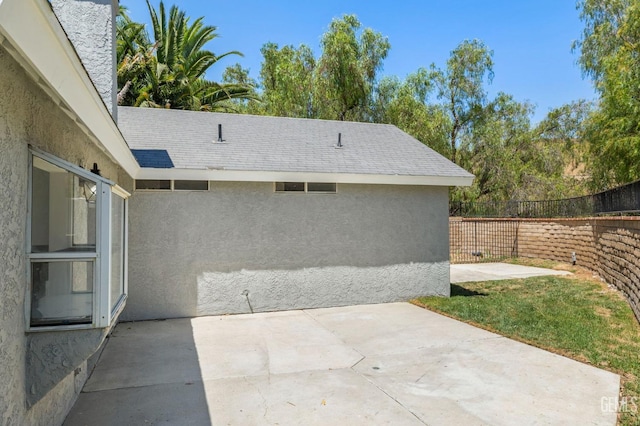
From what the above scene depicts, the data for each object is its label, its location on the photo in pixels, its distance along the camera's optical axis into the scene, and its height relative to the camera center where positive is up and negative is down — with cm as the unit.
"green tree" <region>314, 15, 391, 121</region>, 2352 +839
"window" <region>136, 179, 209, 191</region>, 842 +75
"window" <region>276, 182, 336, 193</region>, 926 +75
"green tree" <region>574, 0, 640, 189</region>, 1358 +421
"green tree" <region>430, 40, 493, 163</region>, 2525 +807
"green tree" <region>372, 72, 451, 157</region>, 2350 +618
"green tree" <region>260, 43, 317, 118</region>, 2453 +762
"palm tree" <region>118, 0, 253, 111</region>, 2067 +794
